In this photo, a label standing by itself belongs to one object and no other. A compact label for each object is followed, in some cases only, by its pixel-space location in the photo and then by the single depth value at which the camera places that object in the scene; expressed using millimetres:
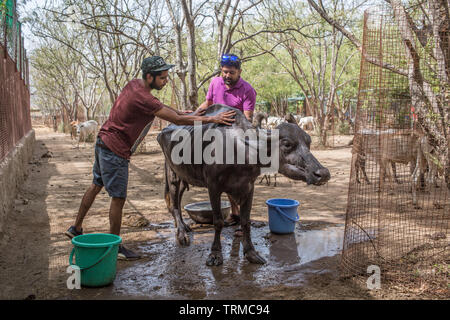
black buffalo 3758
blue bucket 5148
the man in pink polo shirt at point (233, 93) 5254
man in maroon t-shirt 4074
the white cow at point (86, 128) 18953
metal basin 5691
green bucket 3506
